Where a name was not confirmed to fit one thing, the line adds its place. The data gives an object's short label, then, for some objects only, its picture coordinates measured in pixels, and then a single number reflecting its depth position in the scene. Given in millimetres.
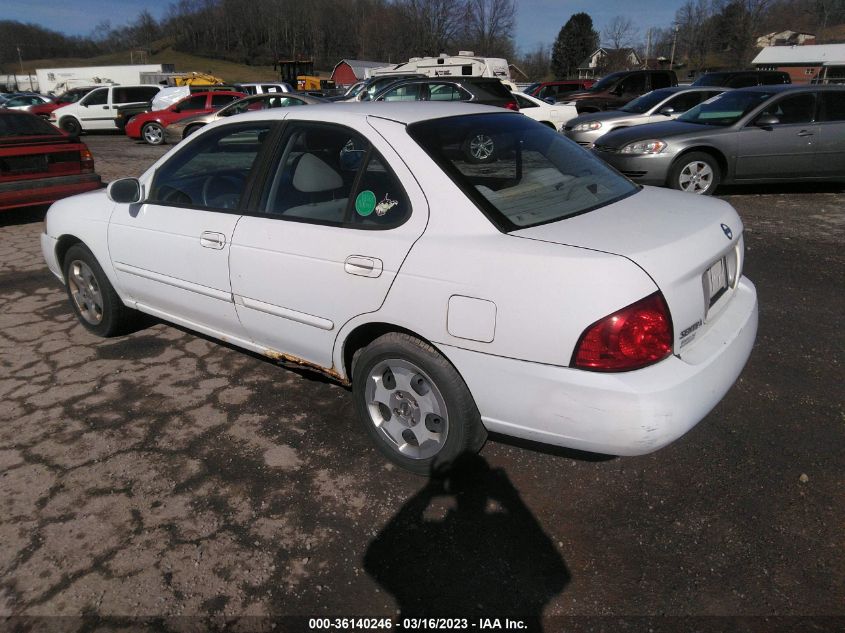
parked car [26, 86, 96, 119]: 23000
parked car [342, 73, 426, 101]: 17219
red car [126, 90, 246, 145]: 17672
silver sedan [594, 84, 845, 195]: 8127
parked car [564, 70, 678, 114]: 18297
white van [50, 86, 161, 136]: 20312
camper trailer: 24203
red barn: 50062
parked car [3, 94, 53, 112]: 26016
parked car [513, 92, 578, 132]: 14414
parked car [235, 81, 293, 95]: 22562
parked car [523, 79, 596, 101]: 22812
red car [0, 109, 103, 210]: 7402
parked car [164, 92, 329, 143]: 16281
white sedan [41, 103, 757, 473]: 2176
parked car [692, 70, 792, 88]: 15133
